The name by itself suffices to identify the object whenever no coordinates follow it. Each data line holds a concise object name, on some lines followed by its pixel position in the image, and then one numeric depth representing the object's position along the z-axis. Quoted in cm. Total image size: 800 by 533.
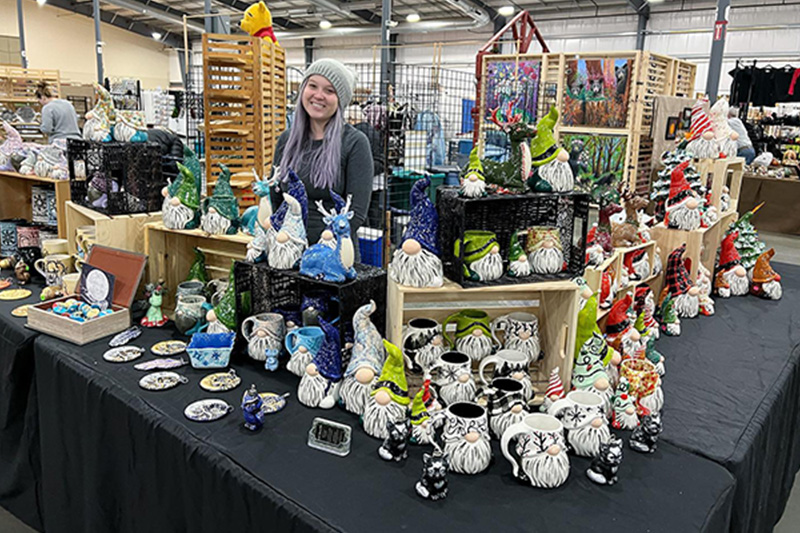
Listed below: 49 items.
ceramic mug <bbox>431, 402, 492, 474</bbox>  136
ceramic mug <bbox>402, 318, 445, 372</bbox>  174
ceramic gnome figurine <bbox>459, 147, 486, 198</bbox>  166
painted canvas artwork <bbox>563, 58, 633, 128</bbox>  414
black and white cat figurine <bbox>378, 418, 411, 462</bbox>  142
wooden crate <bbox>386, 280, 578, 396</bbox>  167
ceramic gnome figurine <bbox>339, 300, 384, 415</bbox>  161
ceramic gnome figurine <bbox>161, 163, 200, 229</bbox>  224
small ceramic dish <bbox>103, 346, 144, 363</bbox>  194
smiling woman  208
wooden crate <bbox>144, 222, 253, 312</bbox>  235
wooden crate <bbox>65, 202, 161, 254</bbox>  242
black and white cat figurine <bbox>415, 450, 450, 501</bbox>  128
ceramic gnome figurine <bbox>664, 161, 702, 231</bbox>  277
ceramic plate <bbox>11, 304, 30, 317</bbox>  231
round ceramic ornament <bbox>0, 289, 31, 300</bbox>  253
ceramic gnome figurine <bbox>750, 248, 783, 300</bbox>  300
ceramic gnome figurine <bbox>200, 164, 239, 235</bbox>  217
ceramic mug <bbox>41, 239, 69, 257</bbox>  271
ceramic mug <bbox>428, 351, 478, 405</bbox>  158
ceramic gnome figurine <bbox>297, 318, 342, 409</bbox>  167
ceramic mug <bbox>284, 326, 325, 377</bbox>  179
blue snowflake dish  190
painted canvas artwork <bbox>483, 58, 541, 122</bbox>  491
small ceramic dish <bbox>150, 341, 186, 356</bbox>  201
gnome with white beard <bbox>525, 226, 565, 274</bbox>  174
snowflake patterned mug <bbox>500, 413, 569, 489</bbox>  134
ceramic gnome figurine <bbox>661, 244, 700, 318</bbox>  267
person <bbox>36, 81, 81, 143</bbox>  491
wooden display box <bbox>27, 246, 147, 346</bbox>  207
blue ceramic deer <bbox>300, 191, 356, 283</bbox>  175
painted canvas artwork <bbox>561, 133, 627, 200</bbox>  412
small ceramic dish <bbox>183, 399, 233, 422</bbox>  160
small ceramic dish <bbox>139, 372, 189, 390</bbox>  176
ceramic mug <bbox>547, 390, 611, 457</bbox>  145
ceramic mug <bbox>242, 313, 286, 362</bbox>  191
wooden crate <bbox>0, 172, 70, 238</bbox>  332
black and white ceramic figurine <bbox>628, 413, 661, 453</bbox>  151
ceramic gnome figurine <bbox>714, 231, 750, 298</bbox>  305
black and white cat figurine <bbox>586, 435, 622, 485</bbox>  136
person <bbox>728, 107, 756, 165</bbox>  579
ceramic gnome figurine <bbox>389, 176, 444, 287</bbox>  164
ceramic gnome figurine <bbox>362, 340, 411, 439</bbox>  151
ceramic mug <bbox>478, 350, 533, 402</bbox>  163
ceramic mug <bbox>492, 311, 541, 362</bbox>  180
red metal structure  515
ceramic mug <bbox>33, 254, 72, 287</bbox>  259
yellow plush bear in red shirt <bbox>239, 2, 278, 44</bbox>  357
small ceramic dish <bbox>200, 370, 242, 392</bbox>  177
